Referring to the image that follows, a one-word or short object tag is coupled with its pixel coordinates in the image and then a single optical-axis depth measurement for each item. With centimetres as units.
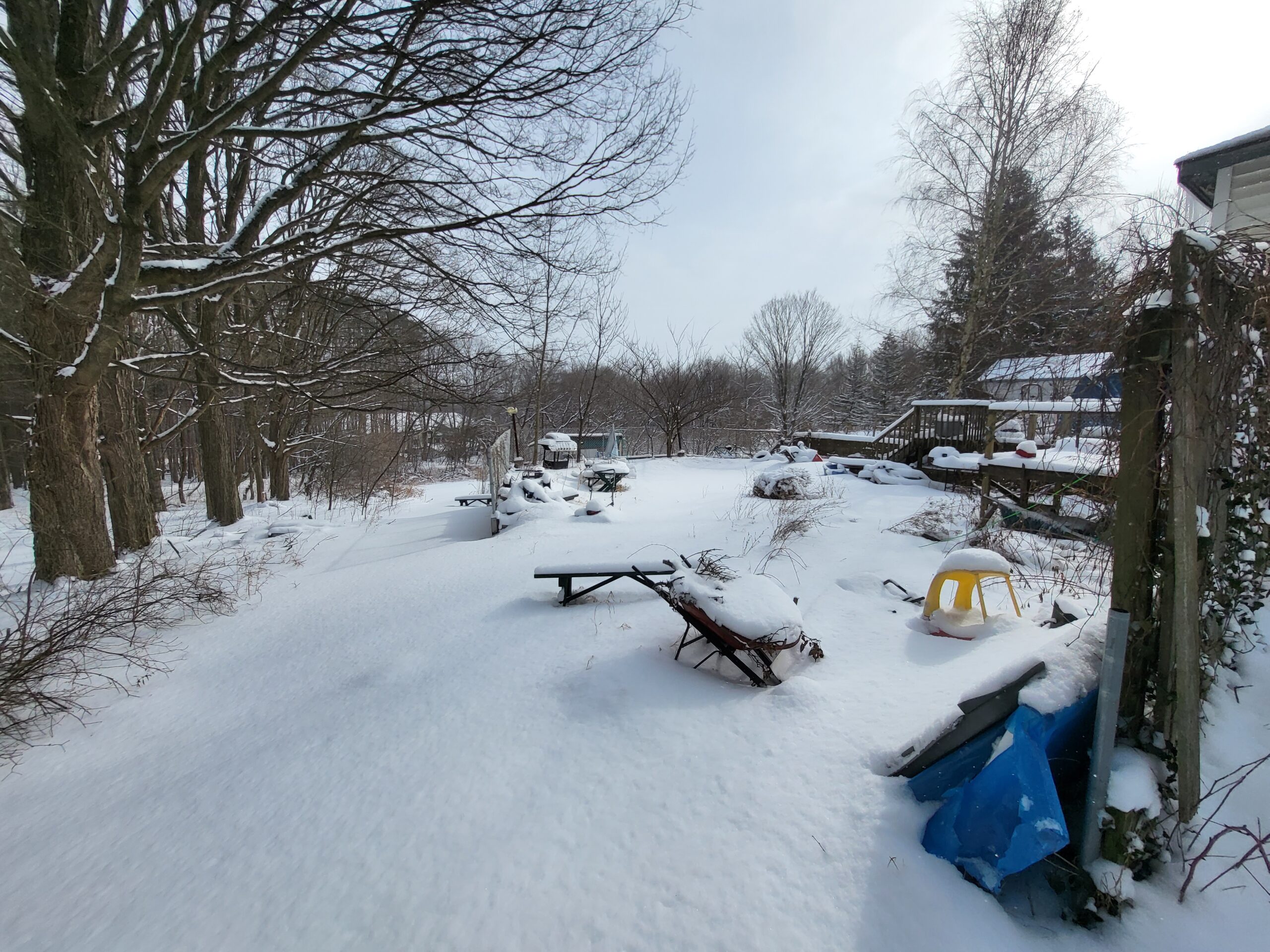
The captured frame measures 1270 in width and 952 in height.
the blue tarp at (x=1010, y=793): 166
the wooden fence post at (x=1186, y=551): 171
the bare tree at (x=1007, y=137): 1188
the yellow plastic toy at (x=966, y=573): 347
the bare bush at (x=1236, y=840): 159
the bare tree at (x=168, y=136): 422
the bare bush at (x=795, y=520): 579
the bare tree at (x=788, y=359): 2250
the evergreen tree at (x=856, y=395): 3106
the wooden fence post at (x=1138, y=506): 180
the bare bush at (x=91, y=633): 317
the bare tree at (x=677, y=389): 2220
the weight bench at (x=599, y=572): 441
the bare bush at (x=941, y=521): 623
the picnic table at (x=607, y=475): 1170
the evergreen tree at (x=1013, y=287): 1247
